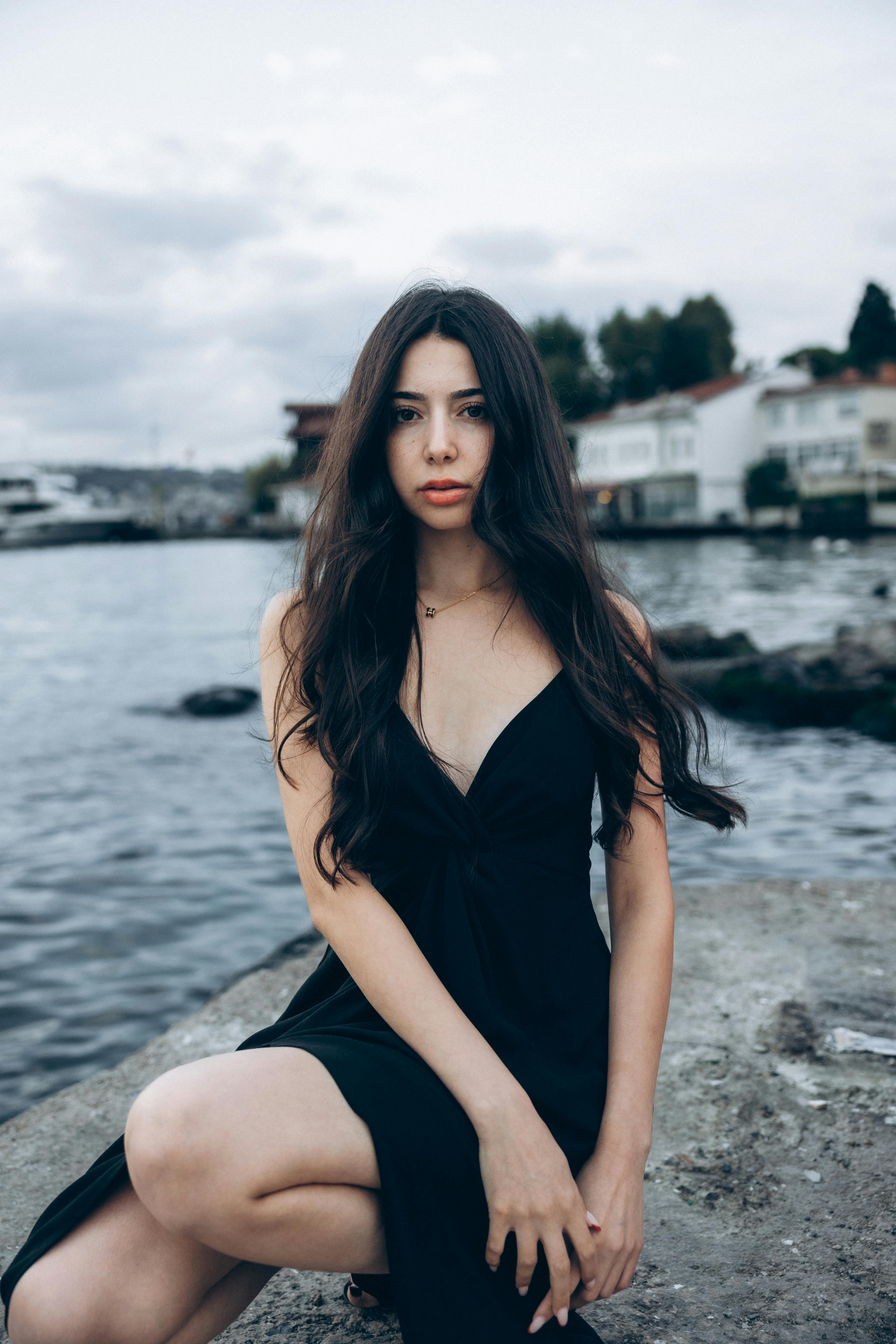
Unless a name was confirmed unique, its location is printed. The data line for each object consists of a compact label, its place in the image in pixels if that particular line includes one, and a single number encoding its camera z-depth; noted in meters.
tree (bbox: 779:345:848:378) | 52.25
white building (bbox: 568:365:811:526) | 49.69
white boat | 76.62
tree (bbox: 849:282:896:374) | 53.94
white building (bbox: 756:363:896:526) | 44.81
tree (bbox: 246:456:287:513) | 83.62
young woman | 1.46
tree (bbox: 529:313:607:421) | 56.06
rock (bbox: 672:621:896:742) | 10.14
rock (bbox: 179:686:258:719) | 12.94
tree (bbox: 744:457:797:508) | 45.84
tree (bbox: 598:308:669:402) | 61.72
